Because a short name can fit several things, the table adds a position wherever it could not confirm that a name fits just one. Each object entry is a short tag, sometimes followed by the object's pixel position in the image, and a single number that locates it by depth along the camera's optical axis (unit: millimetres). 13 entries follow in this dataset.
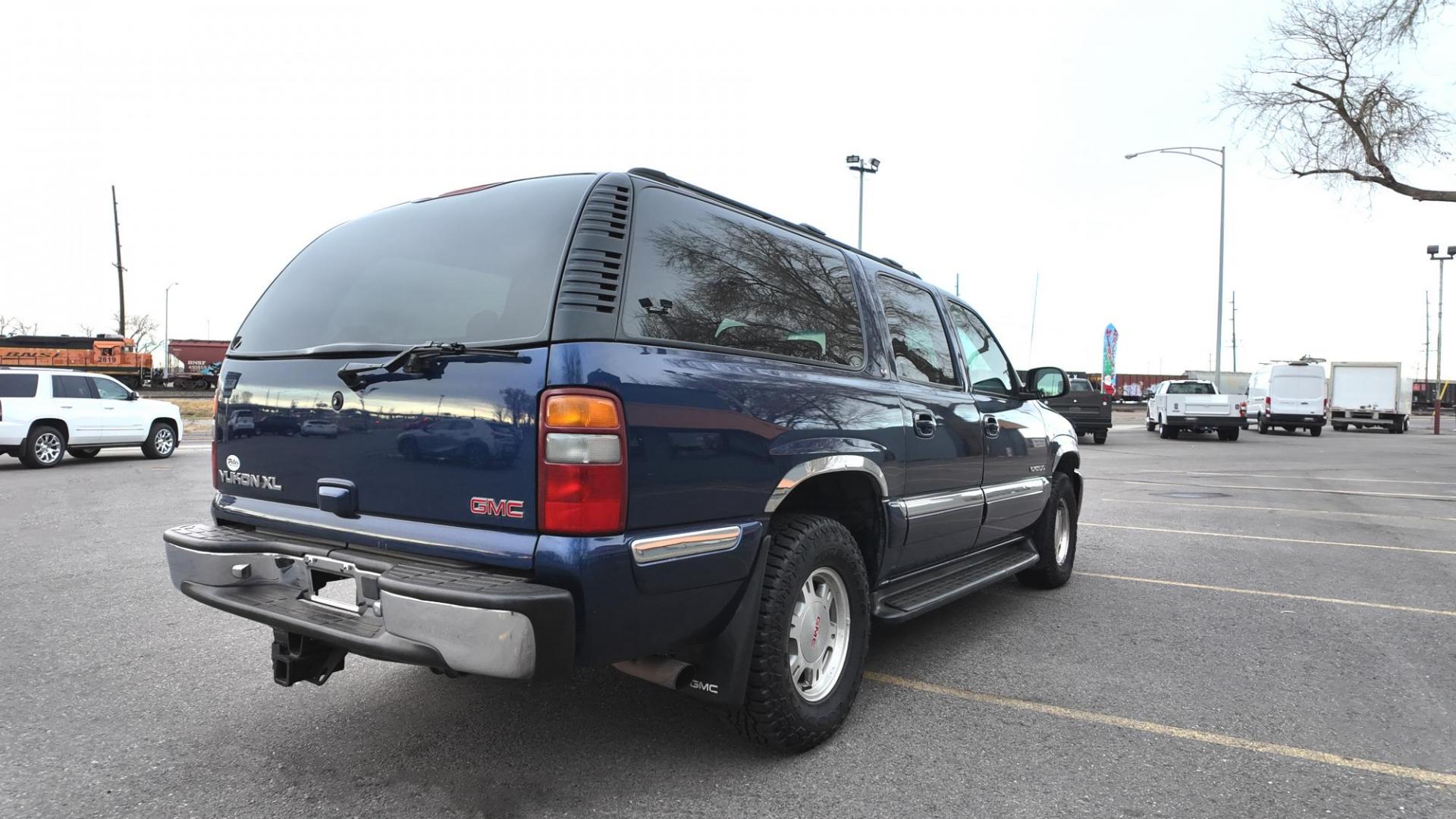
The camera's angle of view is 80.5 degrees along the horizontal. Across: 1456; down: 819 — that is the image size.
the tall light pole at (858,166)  30828
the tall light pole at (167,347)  49906
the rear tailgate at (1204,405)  24016
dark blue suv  2375
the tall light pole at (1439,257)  37250
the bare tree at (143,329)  88500
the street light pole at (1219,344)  30656
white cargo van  27562
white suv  13758
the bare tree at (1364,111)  19312
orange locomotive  36344
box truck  30219
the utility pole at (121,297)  41000
